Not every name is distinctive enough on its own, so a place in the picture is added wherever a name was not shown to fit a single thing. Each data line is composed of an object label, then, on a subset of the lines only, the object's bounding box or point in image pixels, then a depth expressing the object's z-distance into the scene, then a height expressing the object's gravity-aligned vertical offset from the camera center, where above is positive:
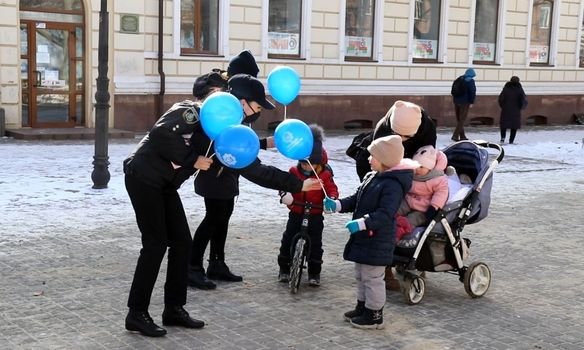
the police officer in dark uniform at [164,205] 4.98 -0.90
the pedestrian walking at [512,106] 19.11 -0.77
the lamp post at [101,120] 10.58 -0.80
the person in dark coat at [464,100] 19.20 -0.67
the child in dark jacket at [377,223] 5.39 -1.01
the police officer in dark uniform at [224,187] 5.45 -0.93
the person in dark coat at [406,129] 5.94 -0.44
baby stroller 6.04 -1.27
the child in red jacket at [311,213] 6.33 -1.15
